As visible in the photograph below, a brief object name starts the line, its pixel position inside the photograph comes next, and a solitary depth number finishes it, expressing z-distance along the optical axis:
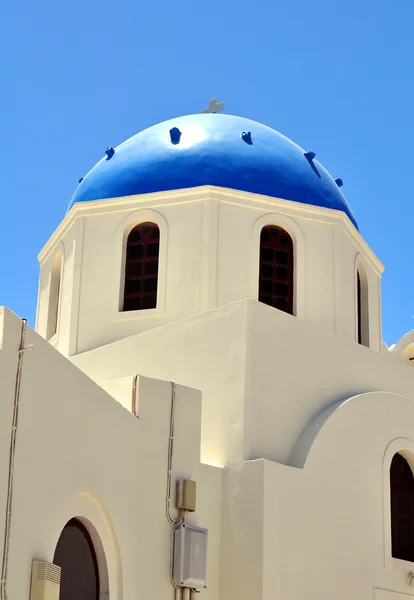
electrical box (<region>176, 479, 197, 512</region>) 10.87
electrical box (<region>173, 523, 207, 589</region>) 10.63
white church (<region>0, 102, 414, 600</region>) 9.51
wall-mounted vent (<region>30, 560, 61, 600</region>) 8.67
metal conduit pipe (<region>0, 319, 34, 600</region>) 8.37
